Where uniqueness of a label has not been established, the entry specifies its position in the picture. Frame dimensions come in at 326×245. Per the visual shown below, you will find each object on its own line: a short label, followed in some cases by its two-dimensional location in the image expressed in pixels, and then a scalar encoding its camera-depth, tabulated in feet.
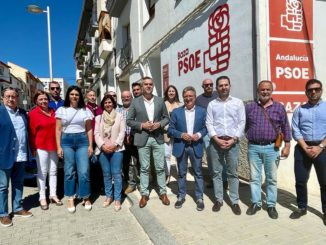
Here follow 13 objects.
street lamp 42.38
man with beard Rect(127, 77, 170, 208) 14.52
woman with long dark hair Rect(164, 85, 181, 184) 17.52
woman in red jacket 14.67
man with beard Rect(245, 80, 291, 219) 12.47
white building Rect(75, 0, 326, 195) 16.31
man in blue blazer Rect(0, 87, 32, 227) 12.98
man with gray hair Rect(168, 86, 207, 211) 14.12
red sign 16.30
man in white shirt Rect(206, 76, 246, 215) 13.06
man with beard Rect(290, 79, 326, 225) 11.75
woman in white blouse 14.43
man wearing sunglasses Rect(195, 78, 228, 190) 16.52
